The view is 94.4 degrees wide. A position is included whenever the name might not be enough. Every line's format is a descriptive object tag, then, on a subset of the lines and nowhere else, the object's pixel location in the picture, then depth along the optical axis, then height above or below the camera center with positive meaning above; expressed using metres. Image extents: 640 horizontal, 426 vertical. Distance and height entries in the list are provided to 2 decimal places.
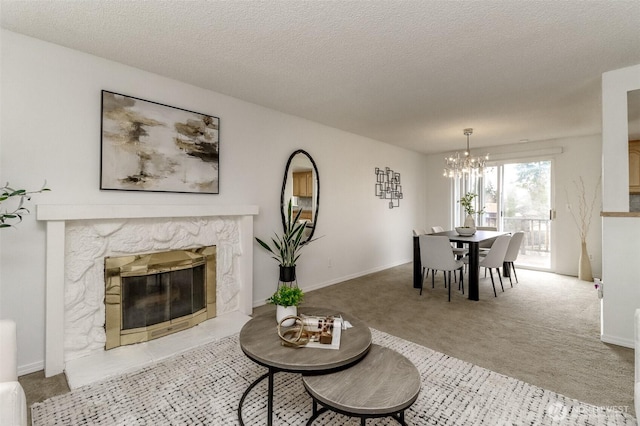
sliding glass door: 5.60 +0.26
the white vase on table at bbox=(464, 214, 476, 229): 4.66 -0.10
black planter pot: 3.42 -0.67
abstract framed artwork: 2.54 +0.64
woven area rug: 1.70 -1.17
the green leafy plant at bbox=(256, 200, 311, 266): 3.59 -0.33
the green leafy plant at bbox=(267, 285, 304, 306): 2.00 -0.55
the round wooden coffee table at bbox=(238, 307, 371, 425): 1.51 -0.75
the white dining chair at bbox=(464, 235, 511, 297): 4.02 -0.51
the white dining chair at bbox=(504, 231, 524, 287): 4.32 -0.45
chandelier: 4.46 +0.79
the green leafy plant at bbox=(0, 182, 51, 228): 2.11 +0.06
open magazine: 1.72 -0.72
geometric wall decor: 5.60 +0.59
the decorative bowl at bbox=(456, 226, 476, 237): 4.50 -0.22
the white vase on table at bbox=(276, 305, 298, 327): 2.01 -0.66
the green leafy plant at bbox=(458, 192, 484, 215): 4.63 +0.23
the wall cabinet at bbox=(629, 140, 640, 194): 4.30 +0.76
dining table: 3.85 -0.53
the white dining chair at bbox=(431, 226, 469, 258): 4.76 -0.57
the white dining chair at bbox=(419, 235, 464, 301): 3.86 -0.50
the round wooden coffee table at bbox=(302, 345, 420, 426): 1.26 -0.80
